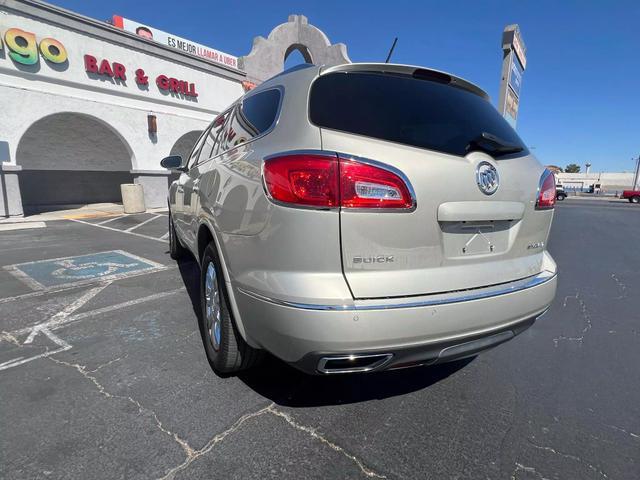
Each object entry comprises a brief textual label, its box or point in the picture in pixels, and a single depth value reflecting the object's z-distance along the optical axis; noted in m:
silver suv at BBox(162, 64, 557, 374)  1.49
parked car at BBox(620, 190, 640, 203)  35.47
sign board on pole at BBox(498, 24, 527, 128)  18.46
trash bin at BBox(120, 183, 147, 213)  12.17
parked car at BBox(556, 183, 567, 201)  37.64
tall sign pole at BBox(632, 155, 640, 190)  54.03
